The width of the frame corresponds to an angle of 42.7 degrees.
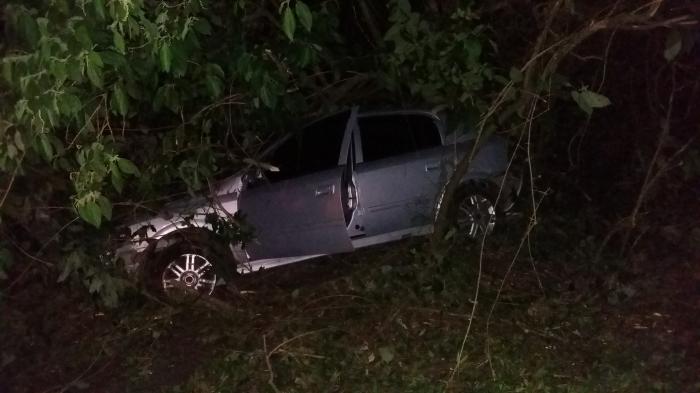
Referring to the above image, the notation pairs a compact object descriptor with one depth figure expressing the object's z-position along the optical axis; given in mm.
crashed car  8180
